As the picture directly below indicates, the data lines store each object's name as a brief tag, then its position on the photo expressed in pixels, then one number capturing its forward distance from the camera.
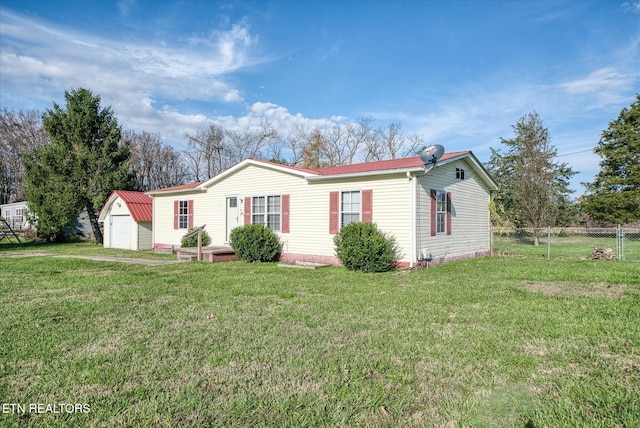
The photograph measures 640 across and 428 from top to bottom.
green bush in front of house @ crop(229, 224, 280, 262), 11.97
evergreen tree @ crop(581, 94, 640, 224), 23.95
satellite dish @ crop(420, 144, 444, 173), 9.97
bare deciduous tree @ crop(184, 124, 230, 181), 33.47
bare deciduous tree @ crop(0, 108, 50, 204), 28.66
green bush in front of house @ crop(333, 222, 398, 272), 9.63
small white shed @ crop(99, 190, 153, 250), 17.52
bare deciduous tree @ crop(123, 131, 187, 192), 32.16
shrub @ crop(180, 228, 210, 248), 14.35
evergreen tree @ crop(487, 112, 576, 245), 20.80
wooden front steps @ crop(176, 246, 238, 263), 12.36
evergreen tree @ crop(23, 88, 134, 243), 20.25
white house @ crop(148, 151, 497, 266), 10.23
